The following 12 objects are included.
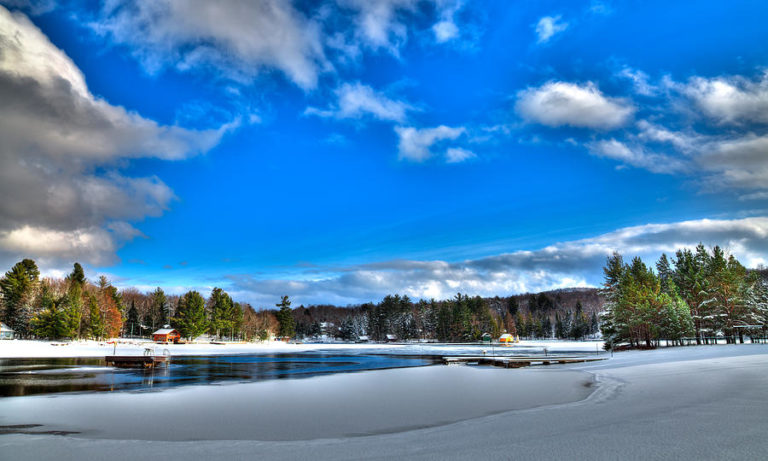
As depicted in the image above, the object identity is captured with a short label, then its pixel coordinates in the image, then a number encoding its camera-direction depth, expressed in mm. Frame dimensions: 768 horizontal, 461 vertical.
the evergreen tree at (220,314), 111812
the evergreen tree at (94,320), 86750
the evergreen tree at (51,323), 77812
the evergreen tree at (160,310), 129000
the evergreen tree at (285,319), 143750
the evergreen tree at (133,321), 130500
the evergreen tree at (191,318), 102312
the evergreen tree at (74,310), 79125
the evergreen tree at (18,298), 86000
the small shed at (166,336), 98062
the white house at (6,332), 87812
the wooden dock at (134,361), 43553
